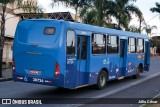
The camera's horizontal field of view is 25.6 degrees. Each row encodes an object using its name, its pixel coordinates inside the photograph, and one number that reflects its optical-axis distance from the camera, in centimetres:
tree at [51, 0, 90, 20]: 3030
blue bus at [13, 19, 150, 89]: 1187
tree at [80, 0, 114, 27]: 3033
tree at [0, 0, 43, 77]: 1911
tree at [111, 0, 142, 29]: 3319
